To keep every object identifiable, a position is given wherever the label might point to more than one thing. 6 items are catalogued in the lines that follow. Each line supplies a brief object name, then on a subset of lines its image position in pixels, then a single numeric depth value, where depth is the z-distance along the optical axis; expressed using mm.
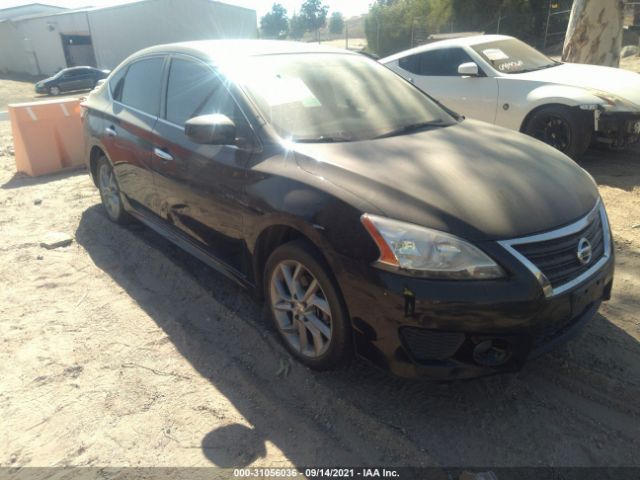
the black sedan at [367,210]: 2164
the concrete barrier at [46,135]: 6832
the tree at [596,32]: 9164
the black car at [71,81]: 25719
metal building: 32406
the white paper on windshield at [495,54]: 6844
